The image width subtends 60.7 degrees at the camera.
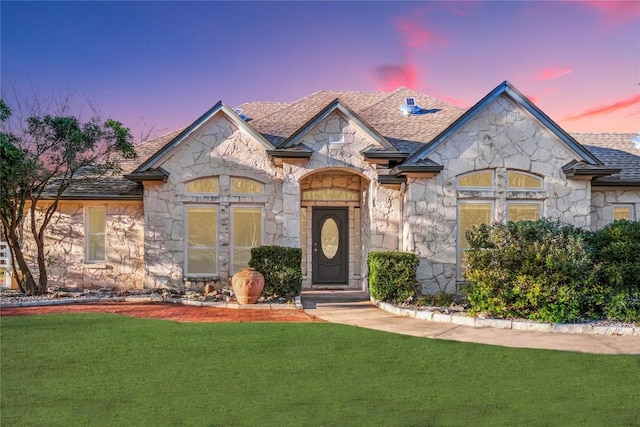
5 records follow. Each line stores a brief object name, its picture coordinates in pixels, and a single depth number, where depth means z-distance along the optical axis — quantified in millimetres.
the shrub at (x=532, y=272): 10555
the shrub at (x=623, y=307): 10547
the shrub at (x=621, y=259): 10641
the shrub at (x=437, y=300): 12742
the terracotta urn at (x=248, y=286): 12836
